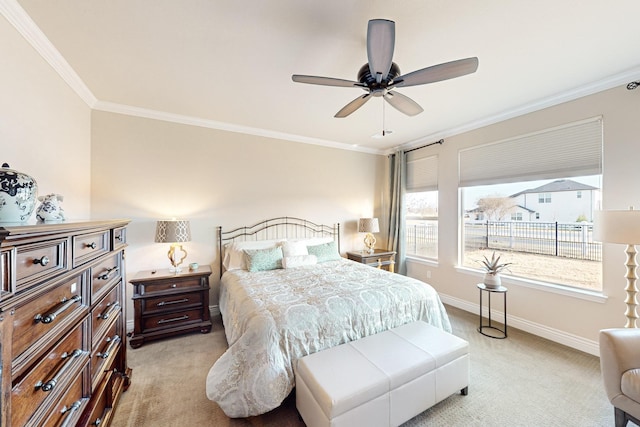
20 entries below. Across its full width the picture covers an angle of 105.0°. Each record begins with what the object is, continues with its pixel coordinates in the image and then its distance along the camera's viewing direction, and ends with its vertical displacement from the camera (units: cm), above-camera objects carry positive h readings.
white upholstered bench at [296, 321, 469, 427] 140 -103
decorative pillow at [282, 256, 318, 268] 314 -62
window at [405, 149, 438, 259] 415 +16
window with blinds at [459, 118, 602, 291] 262 +15
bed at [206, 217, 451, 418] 164 -79
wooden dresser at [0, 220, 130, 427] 75 -45
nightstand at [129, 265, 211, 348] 263 -103
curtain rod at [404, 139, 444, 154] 391 +117
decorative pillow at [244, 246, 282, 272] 304 -58
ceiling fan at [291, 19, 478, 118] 139 +96
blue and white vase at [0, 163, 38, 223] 97 +7
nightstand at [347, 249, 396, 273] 411 -75
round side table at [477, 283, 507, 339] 280 -139
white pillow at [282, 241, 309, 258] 336 -49
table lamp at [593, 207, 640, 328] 181 -14
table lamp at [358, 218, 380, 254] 428 -22
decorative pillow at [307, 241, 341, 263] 361 -57
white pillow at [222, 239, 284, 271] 318 -50
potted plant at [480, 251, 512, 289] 285 -73
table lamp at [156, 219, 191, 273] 286 -23
